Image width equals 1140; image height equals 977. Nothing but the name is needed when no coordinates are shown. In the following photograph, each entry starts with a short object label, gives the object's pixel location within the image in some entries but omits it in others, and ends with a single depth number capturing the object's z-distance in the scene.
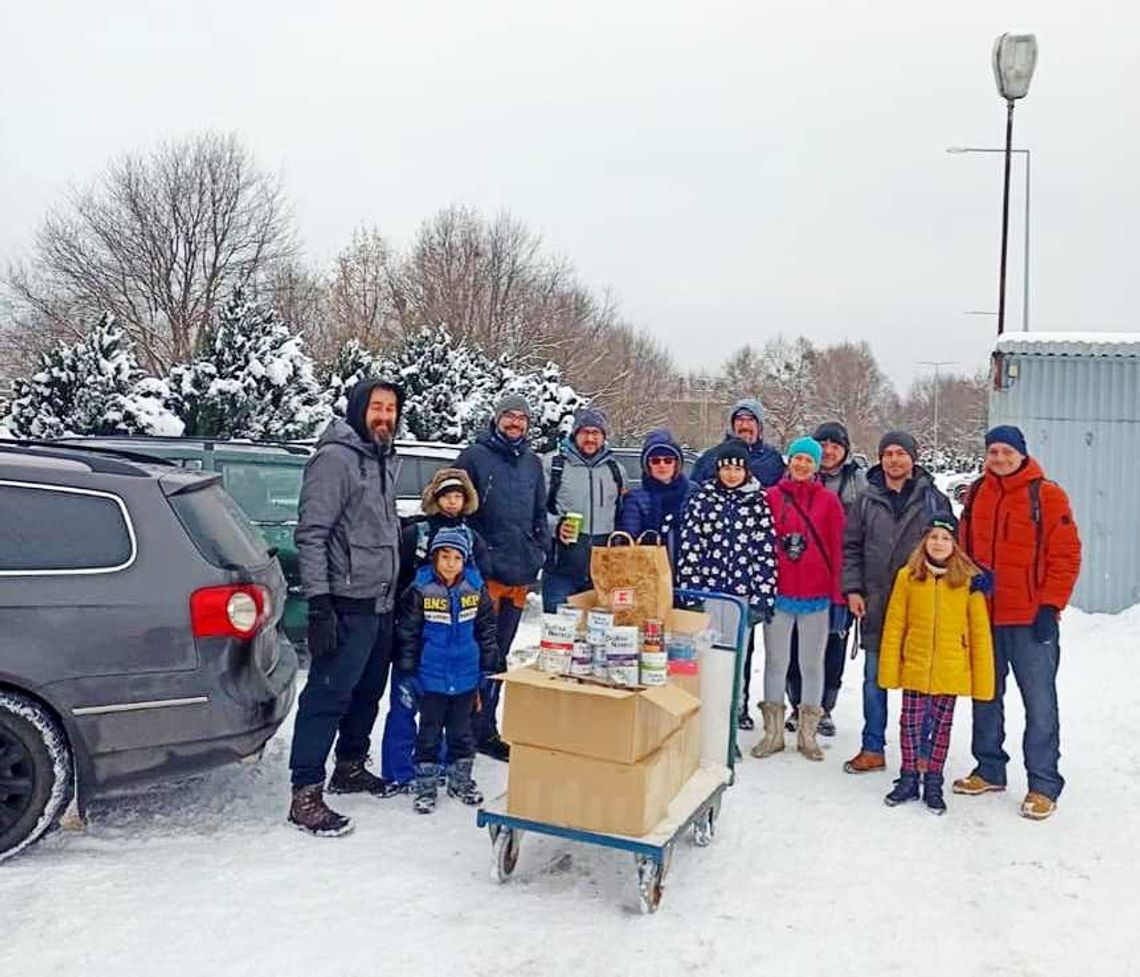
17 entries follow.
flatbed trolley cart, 4.08
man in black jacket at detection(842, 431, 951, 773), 6.00
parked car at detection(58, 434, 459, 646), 7.84
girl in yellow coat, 5.52
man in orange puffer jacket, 5.47
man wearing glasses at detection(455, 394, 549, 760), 5.90
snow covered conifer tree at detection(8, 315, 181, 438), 17.20
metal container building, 10.88
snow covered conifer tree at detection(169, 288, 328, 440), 18.36
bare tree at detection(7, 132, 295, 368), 30.89
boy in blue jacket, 5.19
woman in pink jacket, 6.31
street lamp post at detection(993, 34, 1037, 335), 14.98
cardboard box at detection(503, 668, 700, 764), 4.05
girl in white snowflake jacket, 6.05
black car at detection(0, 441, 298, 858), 4.29
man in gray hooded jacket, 4.79
